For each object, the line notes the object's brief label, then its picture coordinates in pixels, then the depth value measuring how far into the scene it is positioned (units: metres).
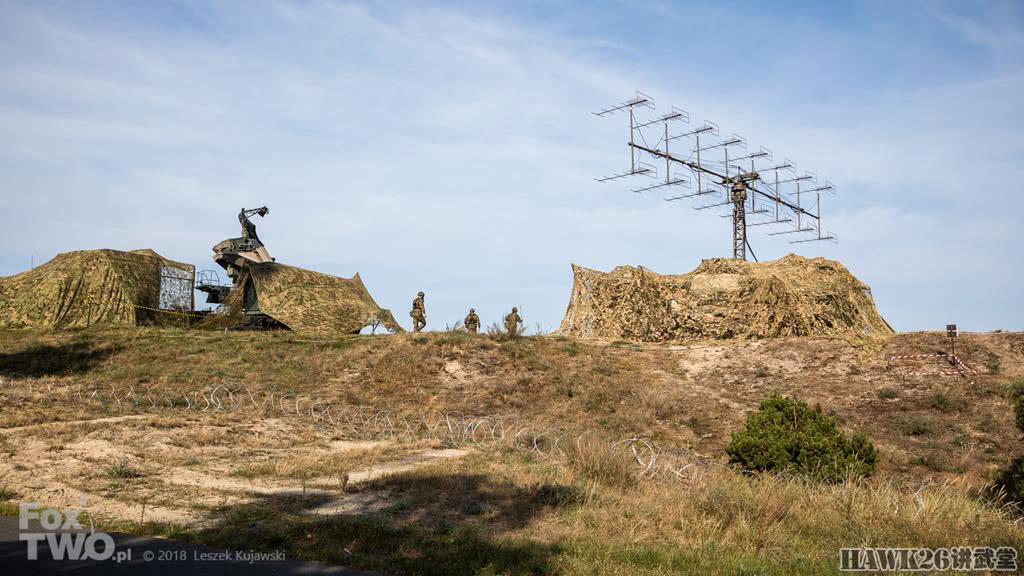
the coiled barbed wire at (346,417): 15.51
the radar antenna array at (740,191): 35.06
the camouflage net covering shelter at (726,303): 26.38
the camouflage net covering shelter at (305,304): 31.36
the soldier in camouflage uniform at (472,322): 27.84
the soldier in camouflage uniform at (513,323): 26.66
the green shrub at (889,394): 20.02
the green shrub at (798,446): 12.25
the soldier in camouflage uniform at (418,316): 28.12
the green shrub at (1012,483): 11.23
